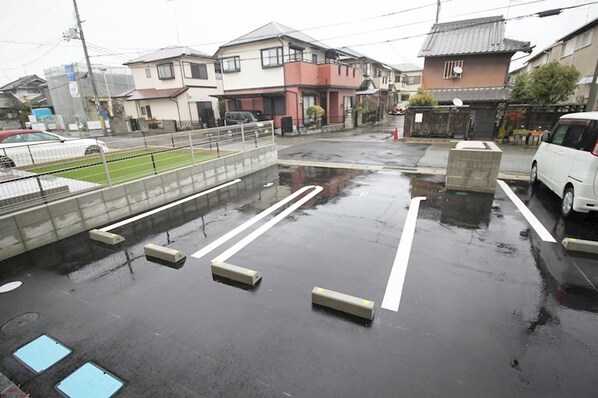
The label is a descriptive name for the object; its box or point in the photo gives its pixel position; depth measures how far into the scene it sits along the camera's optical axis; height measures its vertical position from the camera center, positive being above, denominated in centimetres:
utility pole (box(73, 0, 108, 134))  2137 +532
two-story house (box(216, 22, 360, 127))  2086 +242
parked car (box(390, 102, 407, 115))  4028 -79
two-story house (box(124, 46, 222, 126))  2527 +221
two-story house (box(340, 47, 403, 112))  3110 +307
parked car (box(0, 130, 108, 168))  779 -97
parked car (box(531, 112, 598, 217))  534 -127
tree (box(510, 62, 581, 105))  1441 +64
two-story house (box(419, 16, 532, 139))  1875 +242
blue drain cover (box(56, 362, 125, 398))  266 -239
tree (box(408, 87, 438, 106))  1741 +13
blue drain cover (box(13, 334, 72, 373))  298 -238
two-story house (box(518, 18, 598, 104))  1820 +297
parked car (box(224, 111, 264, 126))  2023 -53
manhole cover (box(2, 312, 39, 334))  350 -238
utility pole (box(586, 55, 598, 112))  1125 -1
